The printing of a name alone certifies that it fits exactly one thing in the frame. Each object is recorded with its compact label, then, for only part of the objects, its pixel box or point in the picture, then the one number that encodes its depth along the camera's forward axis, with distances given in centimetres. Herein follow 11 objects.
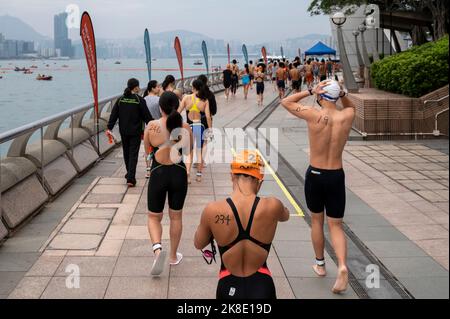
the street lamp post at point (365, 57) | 2917
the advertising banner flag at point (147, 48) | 2044
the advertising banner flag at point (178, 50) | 2532
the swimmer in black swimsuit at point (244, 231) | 340
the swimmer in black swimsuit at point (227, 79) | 2728
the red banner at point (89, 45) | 1255
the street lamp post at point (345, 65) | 1572
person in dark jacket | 970
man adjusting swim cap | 519
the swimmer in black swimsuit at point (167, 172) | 575
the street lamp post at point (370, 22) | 2344
